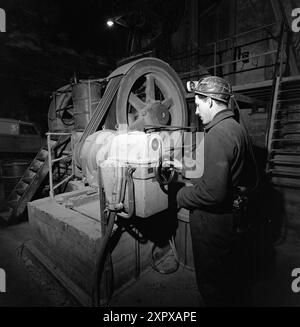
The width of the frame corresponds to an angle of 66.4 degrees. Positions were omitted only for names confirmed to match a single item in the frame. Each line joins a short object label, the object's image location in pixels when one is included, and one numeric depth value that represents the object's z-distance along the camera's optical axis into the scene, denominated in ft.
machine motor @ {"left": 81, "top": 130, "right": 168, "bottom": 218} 7.58
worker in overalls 6.16
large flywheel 14.93
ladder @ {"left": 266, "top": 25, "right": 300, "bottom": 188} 13.92
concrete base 9.41
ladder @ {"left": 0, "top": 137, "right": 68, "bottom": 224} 18.45
